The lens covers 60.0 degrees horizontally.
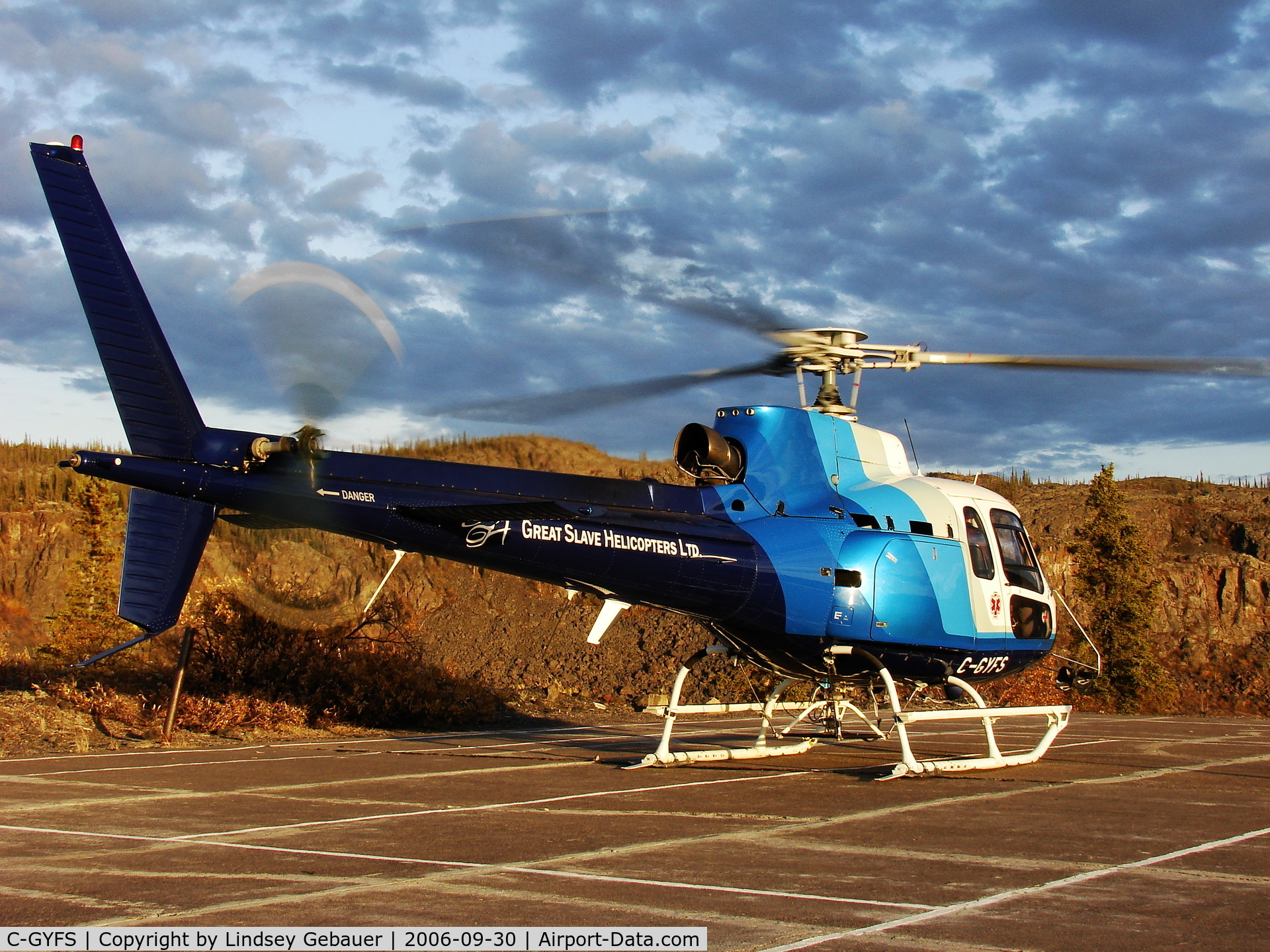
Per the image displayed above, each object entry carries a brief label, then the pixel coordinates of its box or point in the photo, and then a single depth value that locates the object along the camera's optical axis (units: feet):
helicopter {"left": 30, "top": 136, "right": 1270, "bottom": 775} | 35.40
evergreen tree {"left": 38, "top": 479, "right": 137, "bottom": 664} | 93.09
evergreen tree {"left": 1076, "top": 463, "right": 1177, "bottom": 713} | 95.91
